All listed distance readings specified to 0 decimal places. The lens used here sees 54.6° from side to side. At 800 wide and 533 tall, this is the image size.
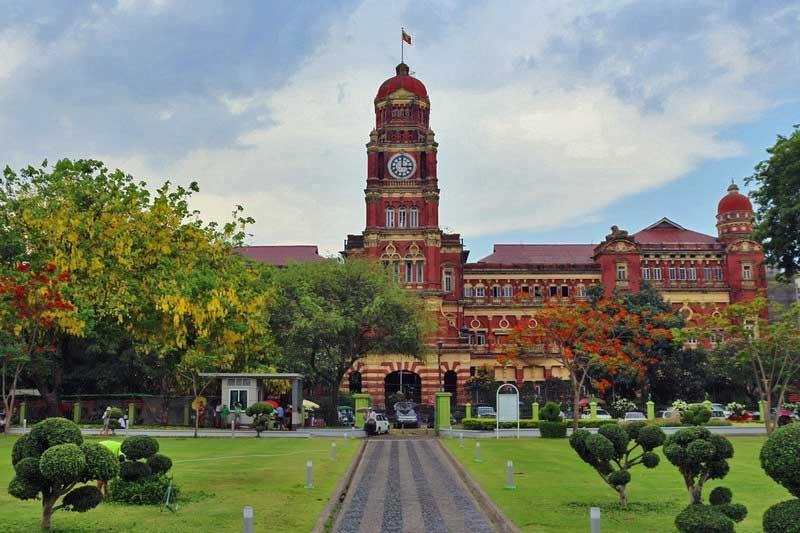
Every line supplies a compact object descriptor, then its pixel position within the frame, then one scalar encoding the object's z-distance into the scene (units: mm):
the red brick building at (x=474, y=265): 66562
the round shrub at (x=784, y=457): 9867
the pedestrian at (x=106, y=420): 37525
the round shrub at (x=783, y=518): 9385
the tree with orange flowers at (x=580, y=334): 43719
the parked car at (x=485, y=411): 55062
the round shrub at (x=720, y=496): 12562
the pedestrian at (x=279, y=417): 43281
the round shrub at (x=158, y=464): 16859
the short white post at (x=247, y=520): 11258
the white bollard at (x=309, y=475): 19500
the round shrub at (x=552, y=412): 41656
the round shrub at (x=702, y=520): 11320
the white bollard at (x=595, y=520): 11562
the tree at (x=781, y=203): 31938
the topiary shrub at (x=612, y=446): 16062
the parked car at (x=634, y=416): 51319
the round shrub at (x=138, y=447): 16438
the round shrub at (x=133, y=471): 16750
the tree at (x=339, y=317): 48156
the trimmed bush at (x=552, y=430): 40031
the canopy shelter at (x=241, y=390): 43094
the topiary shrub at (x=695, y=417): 44312
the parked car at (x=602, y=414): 51494
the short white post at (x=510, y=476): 19859
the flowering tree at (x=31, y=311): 25906
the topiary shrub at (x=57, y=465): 12289
